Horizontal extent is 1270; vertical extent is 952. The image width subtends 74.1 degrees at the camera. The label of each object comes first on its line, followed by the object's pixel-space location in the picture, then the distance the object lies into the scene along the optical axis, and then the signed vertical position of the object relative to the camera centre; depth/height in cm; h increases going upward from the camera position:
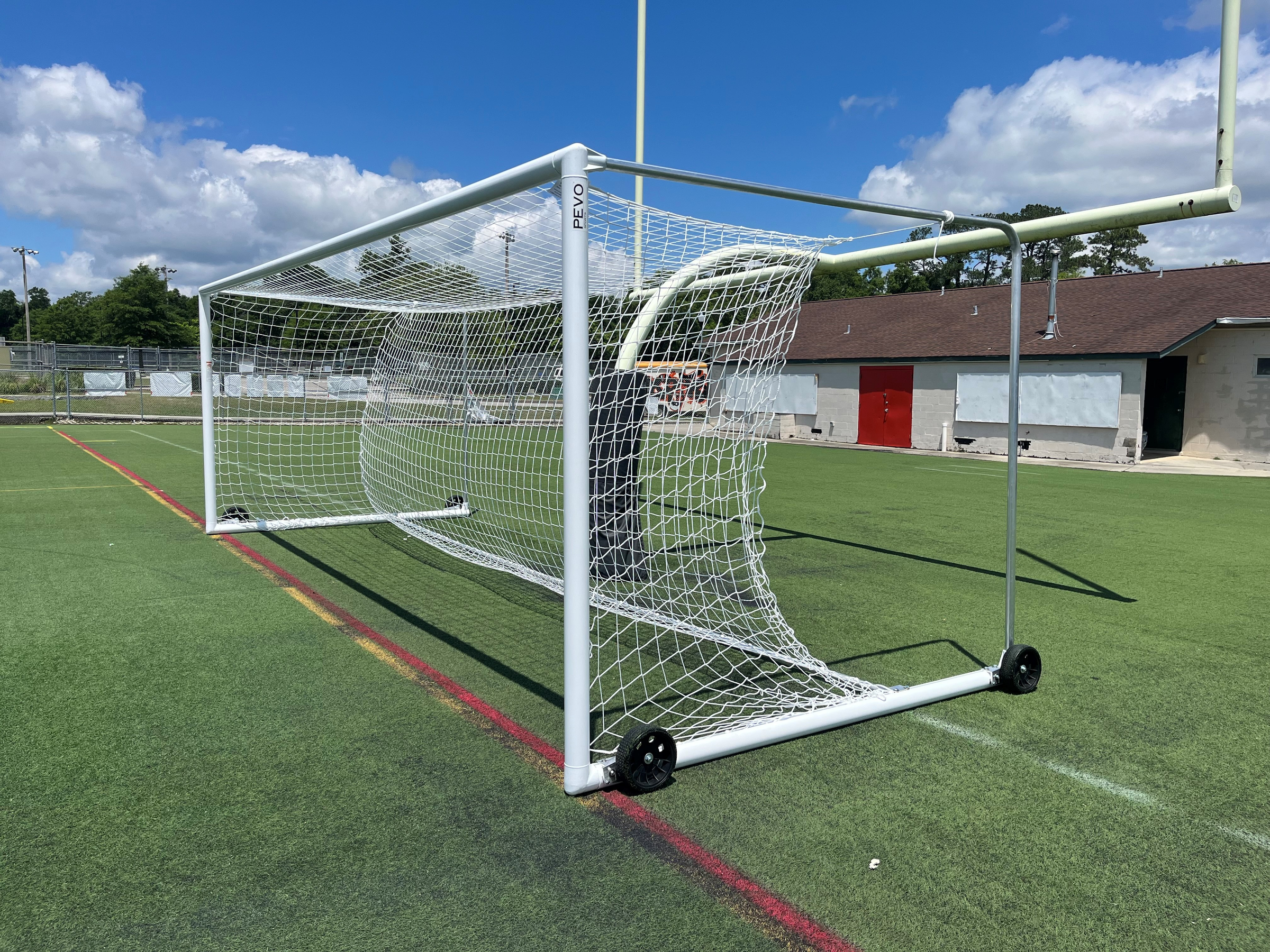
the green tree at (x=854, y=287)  4703 +710
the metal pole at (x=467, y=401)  839 +1
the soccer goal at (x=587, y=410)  342 -6
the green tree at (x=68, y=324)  7975 +735
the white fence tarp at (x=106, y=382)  3222 +70
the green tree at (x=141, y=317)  6062 +613
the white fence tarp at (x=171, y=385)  3222 +60
